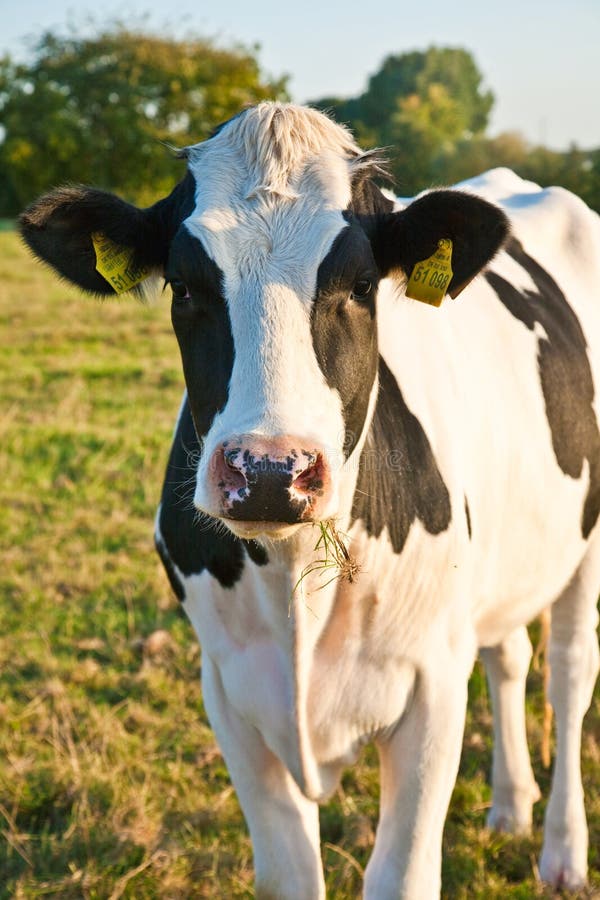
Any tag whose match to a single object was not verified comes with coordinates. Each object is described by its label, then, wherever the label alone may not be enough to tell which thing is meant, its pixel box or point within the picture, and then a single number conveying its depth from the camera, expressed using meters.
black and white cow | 2.28
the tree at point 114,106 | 38.66
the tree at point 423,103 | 41.94
